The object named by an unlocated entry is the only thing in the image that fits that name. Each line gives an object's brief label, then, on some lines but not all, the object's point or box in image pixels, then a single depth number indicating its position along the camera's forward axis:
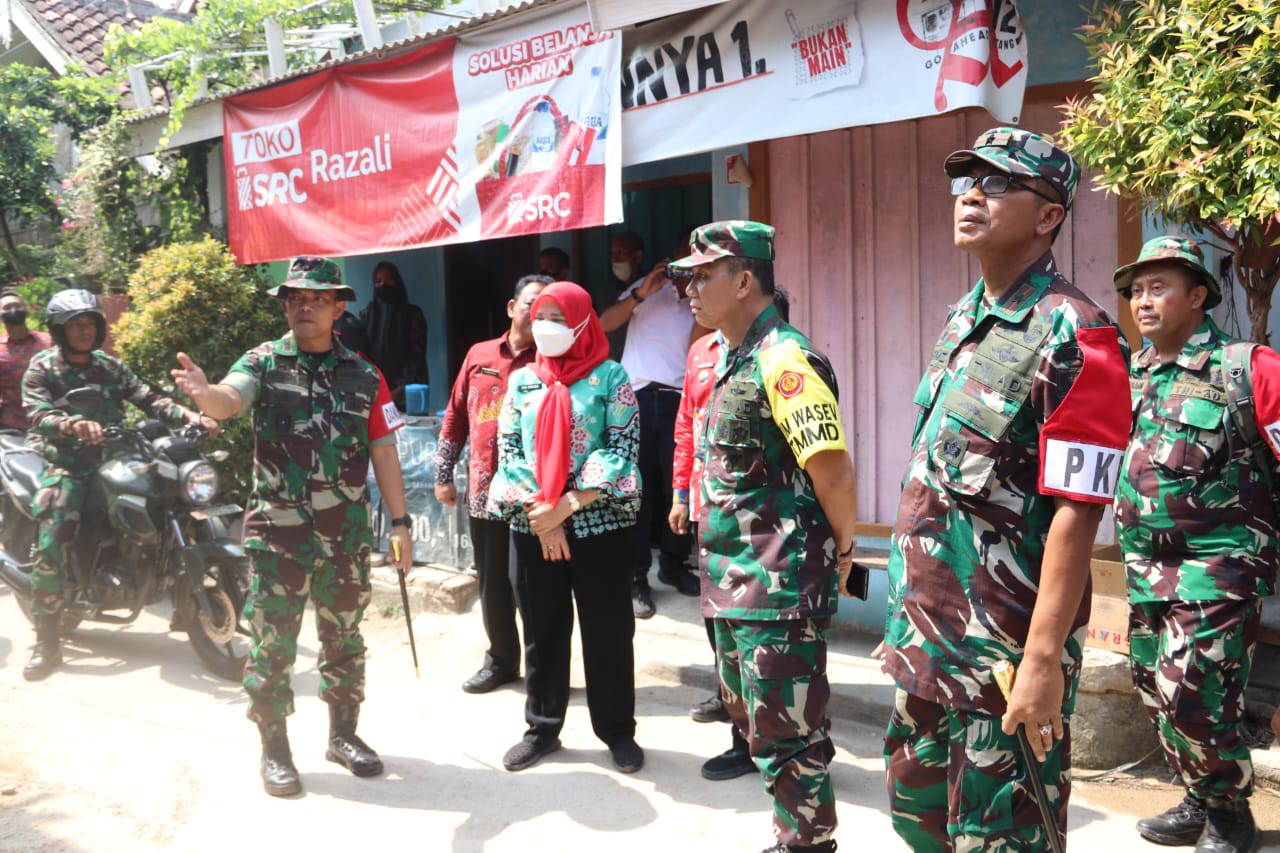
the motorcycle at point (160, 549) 5.62
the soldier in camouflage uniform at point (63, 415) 5.95
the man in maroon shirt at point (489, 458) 5.22
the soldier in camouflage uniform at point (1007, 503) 2.22
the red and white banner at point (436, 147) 6.06
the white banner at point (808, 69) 4.59
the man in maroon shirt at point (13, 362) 7.45
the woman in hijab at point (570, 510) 4.23
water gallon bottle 7.72
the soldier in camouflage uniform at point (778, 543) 3.14
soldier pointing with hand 4.25
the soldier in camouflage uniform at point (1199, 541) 3.58
